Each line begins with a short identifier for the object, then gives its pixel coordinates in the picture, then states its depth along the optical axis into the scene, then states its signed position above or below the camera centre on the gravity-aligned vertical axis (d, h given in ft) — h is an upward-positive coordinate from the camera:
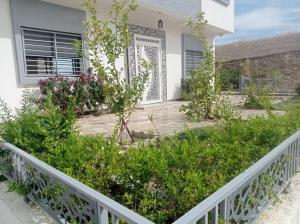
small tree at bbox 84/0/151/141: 11.78 +0.57
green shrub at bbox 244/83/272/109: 25.44 -1.82
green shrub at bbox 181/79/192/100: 36.47 -0.90
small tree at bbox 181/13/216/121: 19.80 -0.52
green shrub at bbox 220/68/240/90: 55.98 +0.20
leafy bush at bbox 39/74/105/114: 20.29 -0.62
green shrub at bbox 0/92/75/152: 8.96 -1.53
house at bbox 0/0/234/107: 19.45 +3.94
